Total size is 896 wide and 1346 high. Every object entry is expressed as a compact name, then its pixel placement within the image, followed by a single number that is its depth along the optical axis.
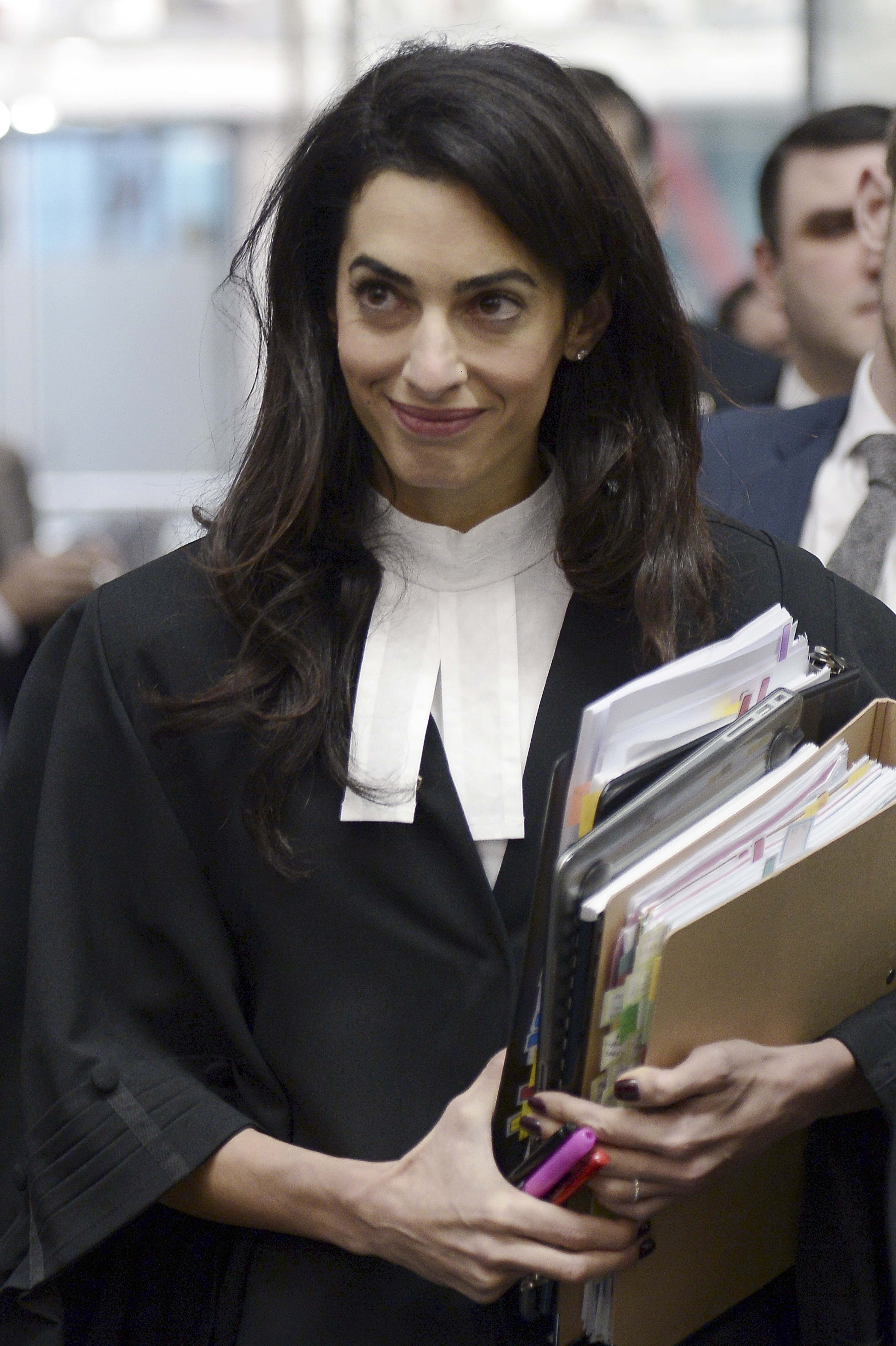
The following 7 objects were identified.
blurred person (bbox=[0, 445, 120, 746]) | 6.41
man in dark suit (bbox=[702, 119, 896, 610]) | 3.79
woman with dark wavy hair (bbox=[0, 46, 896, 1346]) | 2.68
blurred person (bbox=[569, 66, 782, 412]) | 3.99
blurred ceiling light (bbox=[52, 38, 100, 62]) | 9.98
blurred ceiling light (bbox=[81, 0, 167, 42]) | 10.01
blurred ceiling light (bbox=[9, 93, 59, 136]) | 10.13
